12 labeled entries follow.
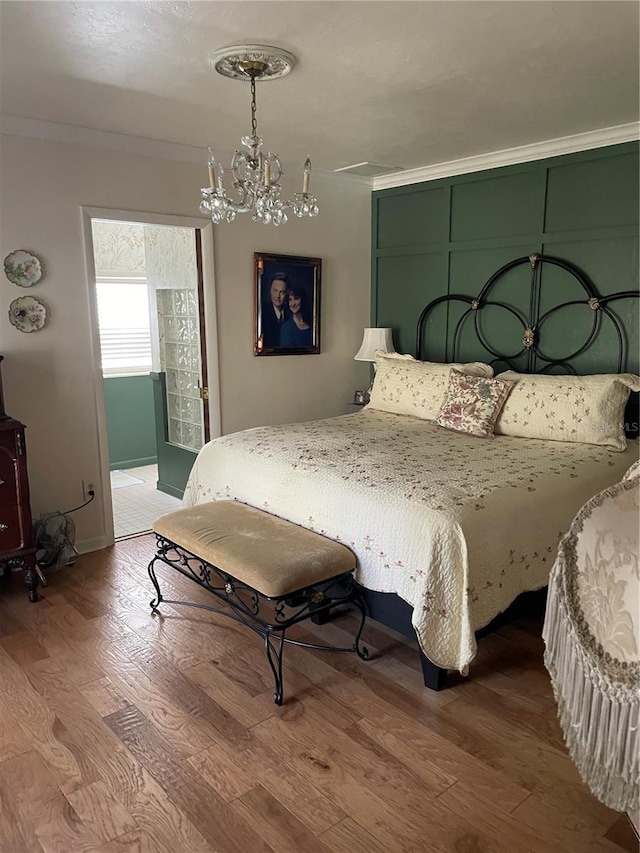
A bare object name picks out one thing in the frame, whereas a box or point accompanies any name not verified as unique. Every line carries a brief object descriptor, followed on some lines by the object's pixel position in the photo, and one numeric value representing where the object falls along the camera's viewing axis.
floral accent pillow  3.69
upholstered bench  2.47
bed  2.43
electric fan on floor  3.63
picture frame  4.52
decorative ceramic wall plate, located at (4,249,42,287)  3.43
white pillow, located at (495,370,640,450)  3.43
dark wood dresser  3.16
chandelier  2.51
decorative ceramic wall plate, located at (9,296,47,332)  3.47
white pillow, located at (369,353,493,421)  4.13
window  5.85
